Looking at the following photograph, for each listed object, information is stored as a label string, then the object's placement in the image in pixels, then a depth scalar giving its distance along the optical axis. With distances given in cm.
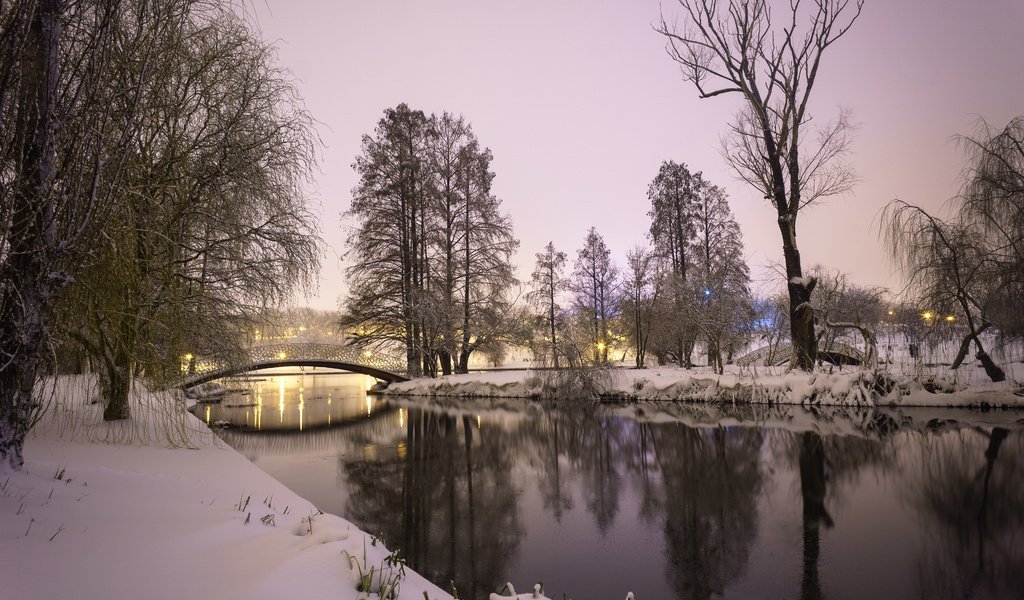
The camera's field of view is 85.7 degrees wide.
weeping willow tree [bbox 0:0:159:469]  409
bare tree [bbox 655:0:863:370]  1881
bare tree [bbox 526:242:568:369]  4144
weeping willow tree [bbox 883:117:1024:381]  1444
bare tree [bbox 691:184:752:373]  2670
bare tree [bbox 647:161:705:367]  3309
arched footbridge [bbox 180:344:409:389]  3073
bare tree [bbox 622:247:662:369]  3538
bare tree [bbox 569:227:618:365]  4247
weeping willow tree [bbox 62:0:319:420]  670
